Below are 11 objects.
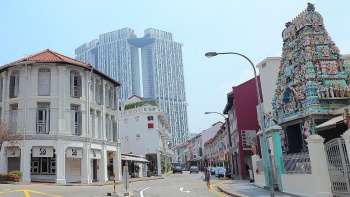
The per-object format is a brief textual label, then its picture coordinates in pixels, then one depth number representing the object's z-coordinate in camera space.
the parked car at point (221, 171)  43.44
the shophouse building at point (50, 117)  30.92
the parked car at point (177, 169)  68.94
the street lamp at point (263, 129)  14.01
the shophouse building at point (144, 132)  60.44
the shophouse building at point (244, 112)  40.28
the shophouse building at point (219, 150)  58.38
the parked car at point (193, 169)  68.80
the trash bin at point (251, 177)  29.65
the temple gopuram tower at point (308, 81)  19.80
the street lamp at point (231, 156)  46.50
